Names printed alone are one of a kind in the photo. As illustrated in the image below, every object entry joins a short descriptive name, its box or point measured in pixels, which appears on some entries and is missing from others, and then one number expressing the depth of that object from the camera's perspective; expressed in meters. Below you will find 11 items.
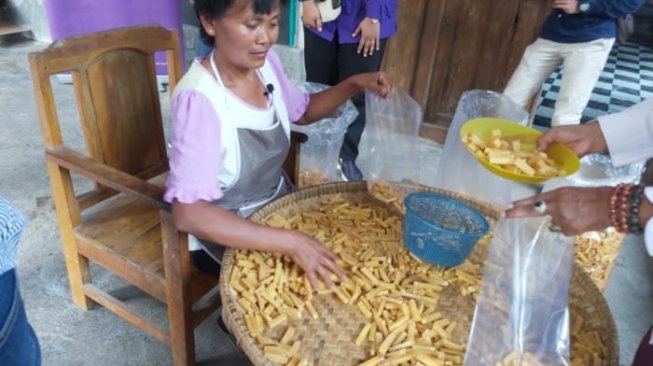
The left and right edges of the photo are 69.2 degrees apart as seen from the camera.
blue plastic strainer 1.06
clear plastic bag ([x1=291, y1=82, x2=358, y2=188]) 2.20
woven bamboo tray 0.86
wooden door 2.75
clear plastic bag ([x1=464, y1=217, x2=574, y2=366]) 0.86
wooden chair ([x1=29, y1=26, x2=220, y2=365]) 1.26
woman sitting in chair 1.03
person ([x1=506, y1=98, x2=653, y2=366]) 0.80
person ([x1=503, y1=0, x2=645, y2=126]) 2.18
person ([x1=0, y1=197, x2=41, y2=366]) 0.70
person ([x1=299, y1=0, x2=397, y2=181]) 2.26
